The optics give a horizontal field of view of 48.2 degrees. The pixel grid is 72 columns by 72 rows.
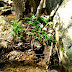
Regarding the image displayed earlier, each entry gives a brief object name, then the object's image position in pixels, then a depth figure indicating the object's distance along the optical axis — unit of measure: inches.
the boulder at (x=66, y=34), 57.0
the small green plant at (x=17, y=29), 104.5
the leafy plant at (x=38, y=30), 101.7
